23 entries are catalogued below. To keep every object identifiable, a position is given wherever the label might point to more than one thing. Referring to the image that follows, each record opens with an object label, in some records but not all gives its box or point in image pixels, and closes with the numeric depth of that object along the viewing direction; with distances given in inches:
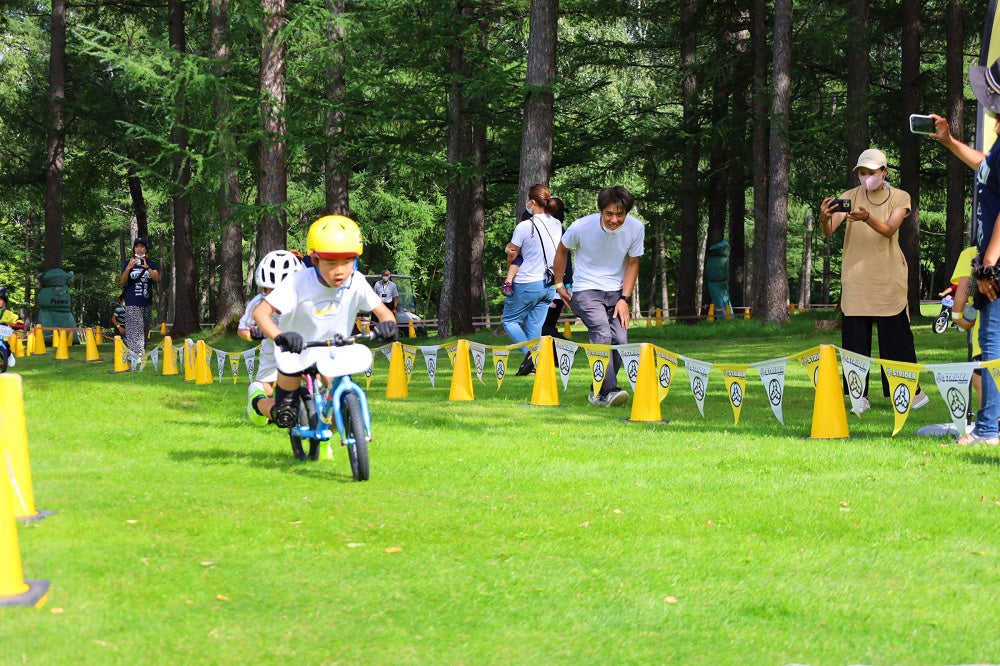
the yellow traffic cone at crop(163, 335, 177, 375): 756.6
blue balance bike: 302.8
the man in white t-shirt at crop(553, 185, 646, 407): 469.1
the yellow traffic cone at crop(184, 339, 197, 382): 687.1
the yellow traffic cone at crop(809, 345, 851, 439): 366.0
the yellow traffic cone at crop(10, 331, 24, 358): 1218.6
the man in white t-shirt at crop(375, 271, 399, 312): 1314.0
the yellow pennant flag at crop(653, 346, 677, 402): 430.0
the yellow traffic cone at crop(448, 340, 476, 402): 510.9
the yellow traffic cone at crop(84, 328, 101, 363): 999.6
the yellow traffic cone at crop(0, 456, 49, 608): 184.9
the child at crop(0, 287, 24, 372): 681.6
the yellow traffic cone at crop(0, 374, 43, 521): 223.8
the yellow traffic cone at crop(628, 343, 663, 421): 422.9
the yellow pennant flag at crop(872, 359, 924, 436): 350.3
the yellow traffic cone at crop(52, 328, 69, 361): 1070.6
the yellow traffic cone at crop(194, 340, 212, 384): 654.5
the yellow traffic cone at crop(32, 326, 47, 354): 1245.1
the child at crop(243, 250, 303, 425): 388.5
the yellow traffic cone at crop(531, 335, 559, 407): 479.5
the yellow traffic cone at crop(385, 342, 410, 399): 534.9
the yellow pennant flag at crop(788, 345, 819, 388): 390.9
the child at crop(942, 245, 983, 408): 342.6
